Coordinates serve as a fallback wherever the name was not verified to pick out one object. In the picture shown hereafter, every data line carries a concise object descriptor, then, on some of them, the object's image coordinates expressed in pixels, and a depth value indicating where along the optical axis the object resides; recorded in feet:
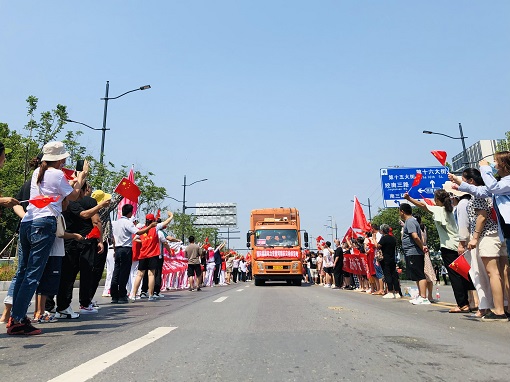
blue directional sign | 90.89
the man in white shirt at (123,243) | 30.01
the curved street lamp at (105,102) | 72.28
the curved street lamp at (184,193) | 148.72
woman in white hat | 15.56
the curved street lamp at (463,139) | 99.09
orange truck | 66.90
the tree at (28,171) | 89.25
